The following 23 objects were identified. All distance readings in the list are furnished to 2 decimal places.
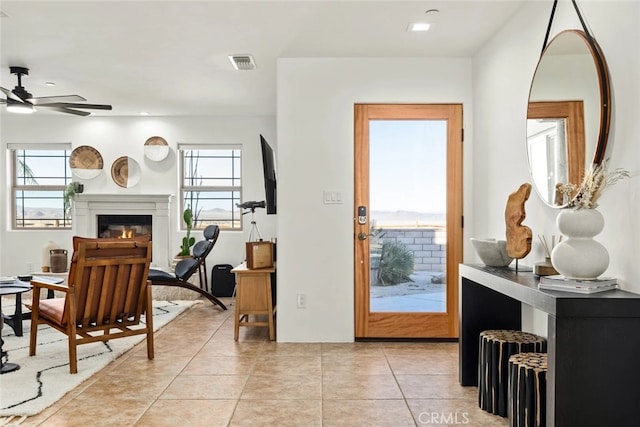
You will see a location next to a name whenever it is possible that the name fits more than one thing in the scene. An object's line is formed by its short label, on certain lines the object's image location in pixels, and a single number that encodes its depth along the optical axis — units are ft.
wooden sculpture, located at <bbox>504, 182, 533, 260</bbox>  8.73
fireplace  22.86
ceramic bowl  9.66
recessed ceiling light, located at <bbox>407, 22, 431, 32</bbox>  11.35
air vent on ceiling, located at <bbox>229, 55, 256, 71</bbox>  14.01
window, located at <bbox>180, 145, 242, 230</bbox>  23.88
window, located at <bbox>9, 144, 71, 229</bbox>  24.07
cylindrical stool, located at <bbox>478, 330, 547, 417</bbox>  8.64
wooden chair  10.75
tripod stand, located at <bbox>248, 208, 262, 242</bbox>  22.75
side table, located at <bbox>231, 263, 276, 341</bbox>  13.96
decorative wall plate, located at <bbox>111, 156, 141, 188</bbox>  23.16
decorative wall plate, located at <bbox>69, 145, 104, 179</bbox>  23.09
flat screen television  14.44
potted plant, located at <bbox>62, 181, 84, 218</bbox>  22.85
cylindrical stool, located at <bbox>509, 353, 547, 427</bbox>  7.45
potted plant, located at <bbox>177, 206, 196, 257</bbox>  22.20
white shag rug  9.09
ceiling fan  14.84
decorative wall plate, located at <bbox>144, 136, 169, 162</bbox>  23.06
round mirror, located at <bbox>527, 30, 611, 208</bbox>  7.50
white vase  6.65
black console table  6.04
